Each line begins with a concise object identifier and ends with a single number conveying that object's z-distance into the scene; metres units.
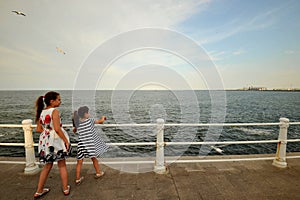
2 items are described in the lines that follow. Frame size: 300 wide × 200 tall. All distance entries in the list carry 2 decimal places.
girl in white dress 2.42
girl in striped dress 2.89
